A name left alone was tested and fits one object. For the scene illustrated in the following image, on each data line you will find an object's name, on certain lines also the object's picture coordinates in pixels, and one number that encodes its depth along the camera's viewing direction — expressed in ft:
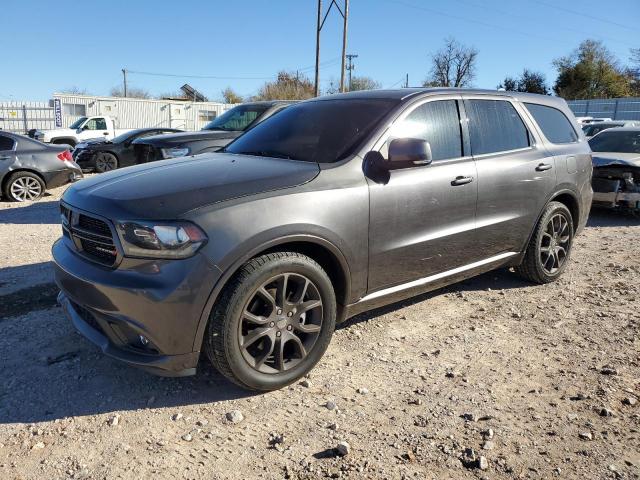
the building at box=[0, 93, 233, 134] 93.30
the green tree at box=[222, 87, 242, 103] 197.01
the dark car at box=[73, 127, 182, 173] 45.75
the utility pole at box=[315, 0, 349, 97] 87.20
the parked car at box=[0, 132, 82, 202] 30.68
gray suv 8.80
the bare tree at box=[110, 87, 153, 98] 231.71
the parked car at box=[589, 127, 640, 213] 26.94
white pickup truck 59.36
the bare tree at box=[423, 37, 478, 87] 213.05
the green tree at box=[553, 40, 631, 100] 156.25
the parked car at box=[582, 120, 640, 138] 55.52
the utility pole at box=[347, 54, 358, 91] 198.80
